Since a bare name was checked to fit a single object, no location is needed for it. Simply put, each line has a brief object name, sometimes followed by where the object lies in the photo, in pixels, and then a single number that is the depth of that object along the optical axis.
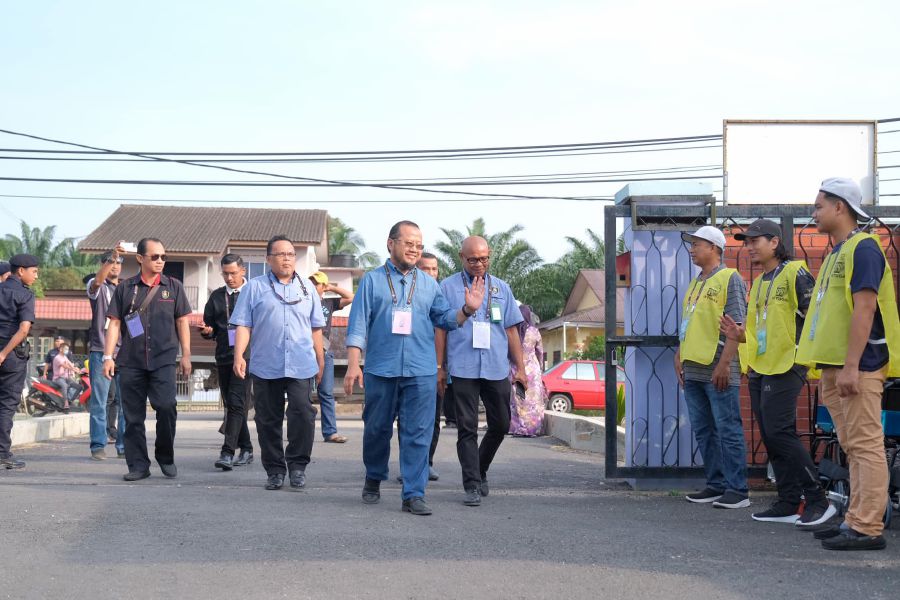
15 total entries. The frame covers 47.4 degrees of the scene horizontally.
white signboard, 9.59
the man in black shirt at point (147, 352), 8.71
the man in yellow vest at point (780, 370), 6.50
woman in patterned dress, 15.50
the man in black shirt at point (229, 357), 9.80
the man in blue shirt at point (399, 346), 7.04
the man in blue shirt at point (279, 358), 8.03
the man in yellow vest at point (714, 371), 7.34
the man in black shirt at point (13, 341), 9.45
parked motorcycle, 23.75
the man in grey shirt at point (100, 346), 10.73
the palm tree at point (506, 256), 48.28
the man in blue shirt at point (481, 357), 7.58
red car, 26.48
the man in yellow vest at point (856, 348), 5.38
